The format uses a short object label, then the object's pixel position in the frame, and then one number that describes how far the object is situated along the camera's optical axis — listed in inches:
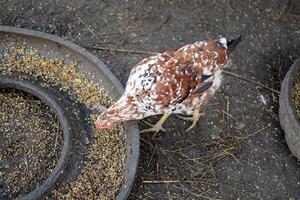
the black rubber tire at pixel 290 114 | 129.4
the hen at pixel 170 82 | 112.7
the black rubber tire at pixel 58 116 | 106.5
